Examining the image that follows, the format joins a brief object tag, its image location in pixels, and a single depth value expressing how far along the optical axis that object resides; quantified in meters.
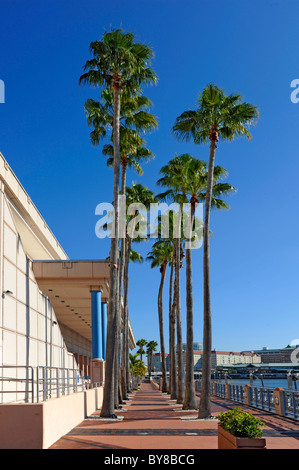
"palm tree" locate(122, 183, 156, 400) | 34.41
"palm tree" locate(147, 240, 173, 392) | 42.60
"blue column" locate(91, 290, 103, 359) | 29.48
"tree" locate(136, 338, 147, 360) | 133.12
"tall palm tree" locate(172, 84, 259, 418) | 20.09
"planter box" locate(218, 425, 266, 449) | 9.30
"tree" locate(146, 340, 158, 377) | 126.31
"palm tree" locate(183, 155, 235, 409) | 24.38
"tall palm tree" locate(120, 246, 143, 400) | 34.97
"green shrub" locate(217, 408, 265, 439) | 9.44
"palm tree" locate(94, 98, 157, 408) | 24.25
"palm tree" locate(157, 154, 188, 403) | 26.78
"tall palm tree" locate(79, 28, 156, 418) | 19.97
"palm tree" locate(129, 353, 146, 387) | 102.03
